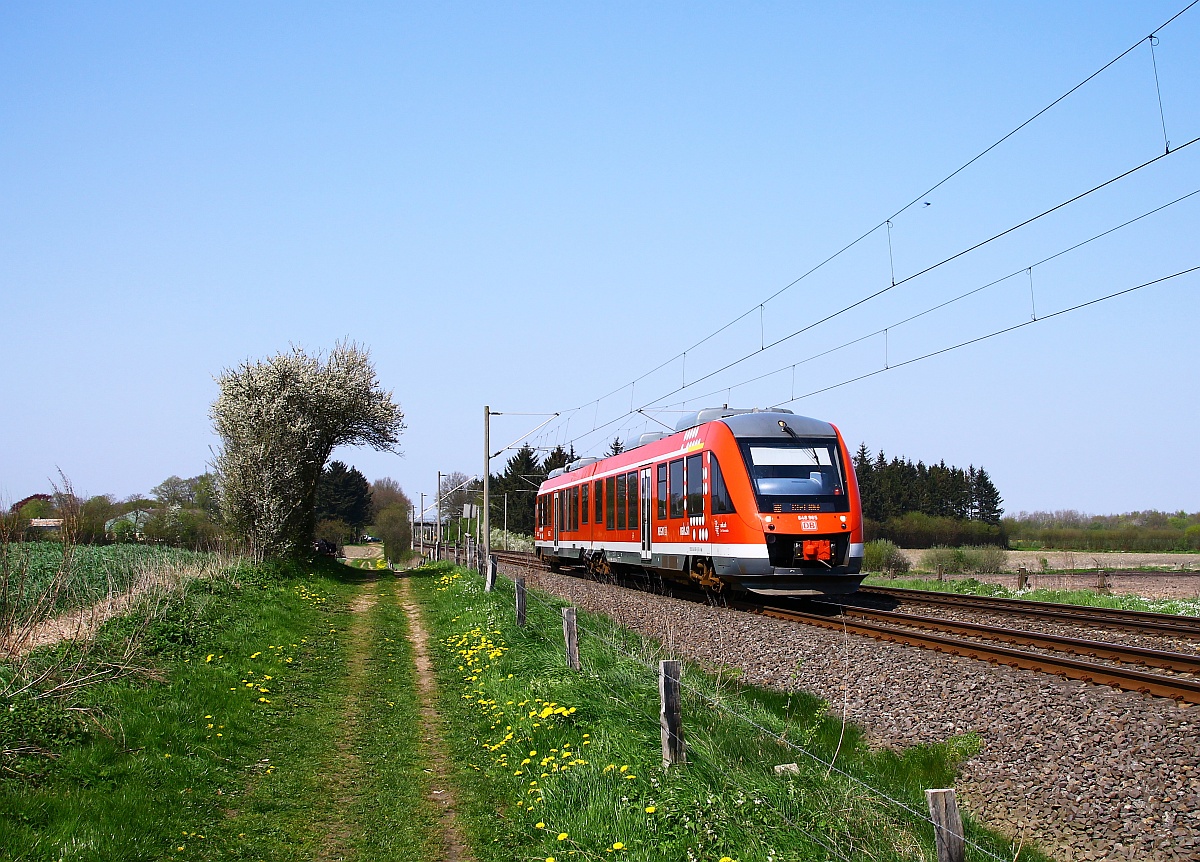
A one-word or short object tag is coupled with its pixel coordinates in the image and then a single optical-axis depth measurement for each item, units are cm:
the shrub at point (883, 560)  4203
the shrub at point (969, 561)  4168
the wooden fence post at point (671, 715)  676
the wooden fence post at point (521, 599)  1345
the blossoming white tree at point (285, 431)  2550
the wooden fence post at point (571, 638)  1000
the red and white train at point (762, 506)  1645
